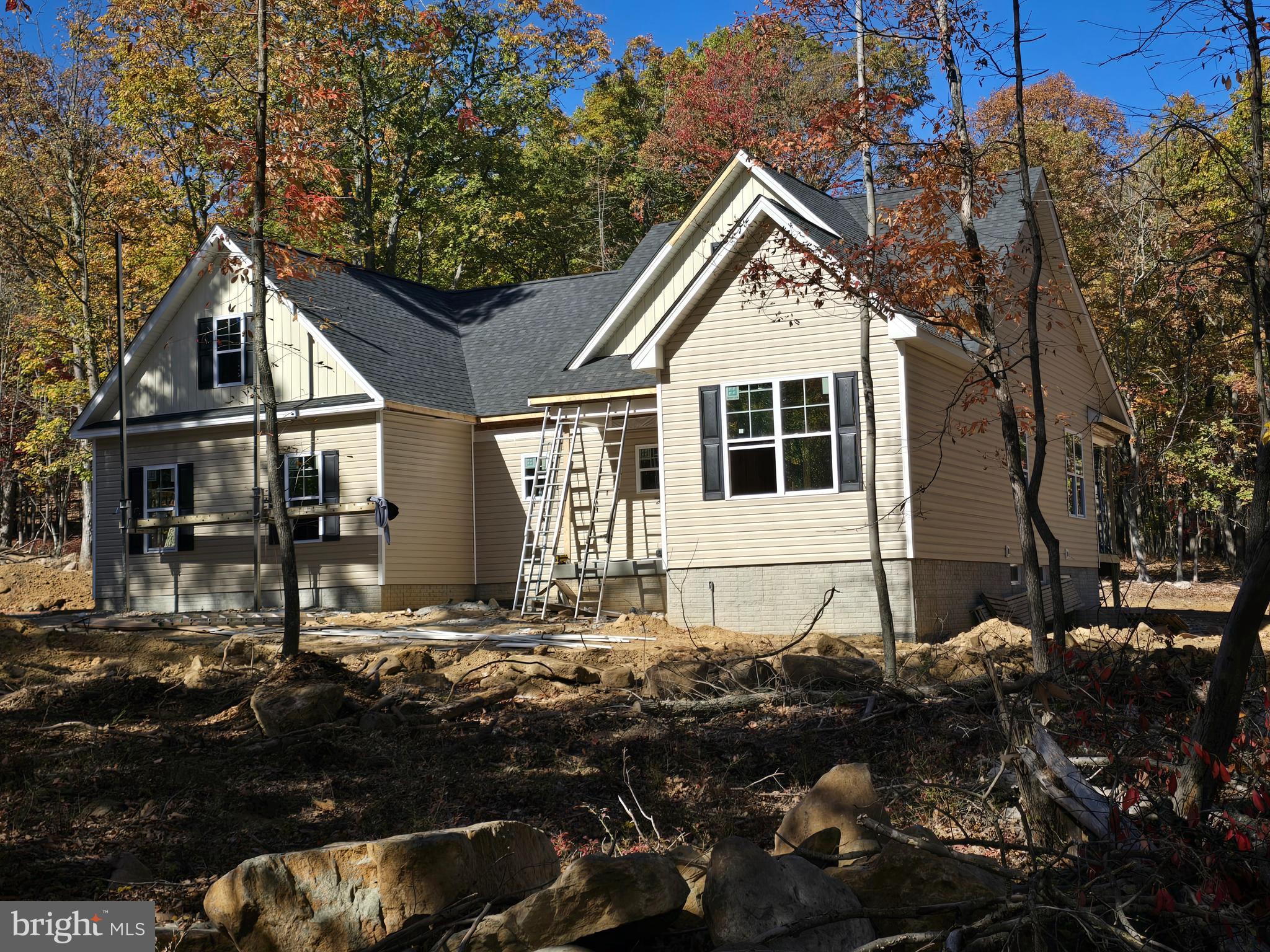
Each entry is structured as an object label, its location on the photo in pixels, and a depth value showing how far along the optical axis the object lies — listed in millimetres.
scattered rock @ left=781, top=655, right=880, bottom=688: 9992
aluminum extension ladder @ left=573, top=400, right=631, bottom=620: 19344
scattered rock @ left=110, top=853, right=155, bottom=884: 6004
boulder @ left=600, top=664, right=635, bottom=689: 11047
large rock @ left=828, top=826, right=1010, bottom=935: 4695
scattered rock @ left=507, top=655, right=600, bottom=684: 11227
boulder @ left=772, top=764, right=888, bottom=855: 5887
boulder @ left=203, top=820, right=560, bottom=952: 5012
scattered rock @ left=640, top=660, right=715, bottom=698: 10242
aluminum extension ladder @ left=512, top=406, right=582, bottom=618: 19812
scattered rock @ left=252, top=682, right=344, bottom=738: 8984
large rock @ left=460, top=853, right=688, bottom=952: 4648
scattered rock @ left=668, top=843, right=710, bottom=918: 5129
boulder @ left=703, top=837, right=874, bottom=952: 4582
